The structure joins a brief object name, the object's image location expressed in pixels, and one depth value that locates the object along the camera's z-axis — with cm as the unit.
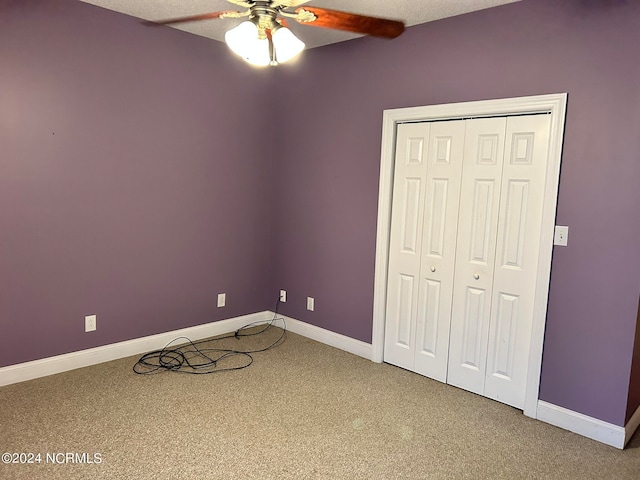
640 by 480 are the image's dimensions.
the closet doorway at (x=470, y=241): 285
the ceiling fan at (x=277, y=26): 188
